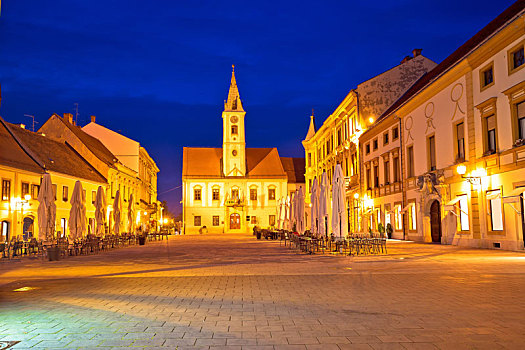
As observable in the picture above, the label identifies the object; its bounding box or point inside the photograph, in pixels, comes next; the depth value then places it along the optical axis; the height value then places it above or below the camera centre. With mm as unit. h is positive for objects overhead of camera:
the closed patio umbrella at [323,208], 20297 +450
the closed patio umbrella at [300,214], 26906 +272
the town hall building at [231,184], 66188 +5175
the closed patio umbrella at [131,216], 35119 +437
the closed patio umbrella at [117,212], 29952 +647
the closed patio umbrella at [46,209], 21422 +649
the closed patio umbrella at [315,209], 22223 +456
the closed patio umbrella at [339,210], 18688 +317
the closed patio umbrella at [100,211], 26812 +645
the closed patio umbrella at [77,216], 22969 +330
